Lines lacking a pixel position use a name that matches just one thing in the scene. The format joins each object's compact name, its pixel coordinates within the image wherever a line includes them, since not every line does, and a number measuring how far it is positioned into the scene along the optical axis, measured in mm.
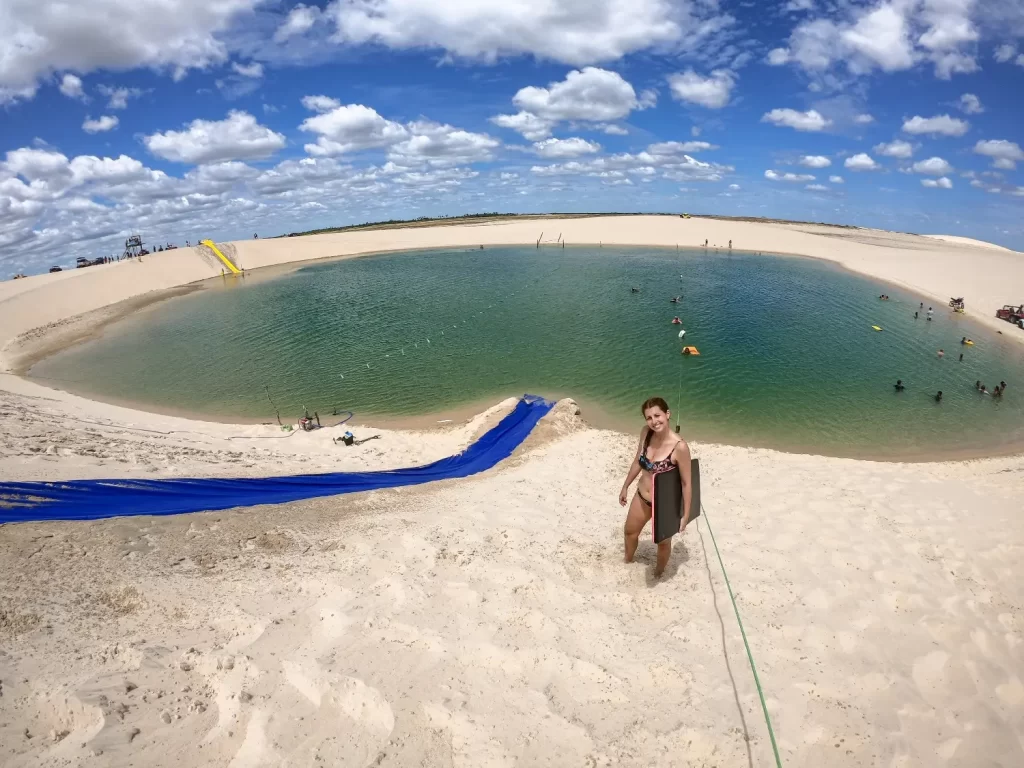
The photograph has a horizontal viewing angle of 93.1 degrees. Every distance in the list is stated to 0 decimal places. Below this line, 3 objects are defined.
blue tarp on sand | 7309
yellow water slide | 76438
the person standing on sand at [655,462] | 5723
